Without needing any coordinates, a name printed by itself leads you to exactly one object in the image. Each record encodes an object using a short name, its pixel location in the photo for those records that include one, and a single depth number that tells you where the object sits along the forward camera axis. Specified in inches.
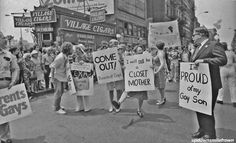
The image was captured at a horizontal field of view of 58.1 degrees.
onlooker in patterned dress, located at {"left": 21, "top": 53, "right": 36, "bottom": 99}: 302.3
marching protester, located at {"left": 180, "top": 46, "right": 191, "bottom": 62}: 443.2
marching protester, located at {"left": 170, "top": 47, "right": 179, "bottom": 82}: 451.7
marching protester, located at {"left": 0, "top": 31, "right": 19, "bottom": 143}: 145.5
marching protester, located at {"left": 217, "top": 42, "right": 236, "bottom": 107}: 233.9
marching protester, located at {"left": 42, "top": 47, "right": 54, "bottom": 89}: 368.8
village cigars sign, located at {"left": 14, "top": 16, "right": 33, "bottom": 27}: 602.2
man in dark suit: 126.3
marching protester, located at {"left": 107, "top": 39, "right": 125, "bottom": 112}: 223.6
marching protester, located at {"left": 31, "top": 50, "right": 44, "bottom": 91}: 343.0
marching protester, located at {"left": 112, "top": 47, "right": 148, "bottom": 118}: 204.1
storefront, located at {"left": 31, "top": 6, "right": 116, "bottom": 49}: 656.4
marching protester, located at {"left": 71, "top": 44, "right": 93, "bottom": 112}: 225.3
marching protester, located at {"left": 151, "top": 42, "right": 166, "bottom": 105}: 243.9
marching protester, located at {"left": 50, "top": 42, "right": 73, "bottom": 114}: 215.2
